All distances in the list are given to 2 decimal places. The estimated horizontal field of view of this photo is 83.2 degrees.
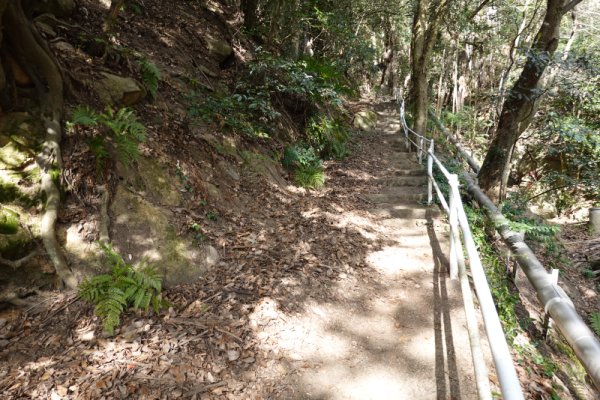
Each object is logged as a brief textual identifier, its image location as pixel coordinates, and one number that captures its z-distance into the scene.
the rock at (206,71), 7.57
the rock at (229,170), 5.74
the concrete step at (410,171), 8.12
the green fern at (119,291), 3.07
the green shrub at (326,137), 8.93
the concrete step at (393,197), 6.75
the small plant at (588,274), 7.63
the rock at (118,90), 4.83
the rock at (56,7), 4.95
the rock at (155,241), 3.76
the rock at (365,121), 13.31
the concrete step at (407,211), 6.02
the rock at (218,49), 8.45
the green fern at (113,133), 4.02
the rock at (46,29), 4.77
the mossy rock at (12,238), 3.14
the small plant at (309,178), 7.08
